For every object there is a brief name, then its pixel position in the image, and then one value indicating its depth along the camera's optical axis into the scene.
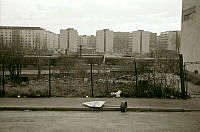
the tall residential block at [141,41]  146.25
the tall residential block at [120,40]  166.88
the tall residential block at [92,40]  186.62
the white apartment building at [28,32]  142.50
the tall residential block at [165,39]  147.45
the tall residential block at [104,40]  148.18
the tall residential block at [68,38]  143.00
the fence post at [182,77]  12.11
